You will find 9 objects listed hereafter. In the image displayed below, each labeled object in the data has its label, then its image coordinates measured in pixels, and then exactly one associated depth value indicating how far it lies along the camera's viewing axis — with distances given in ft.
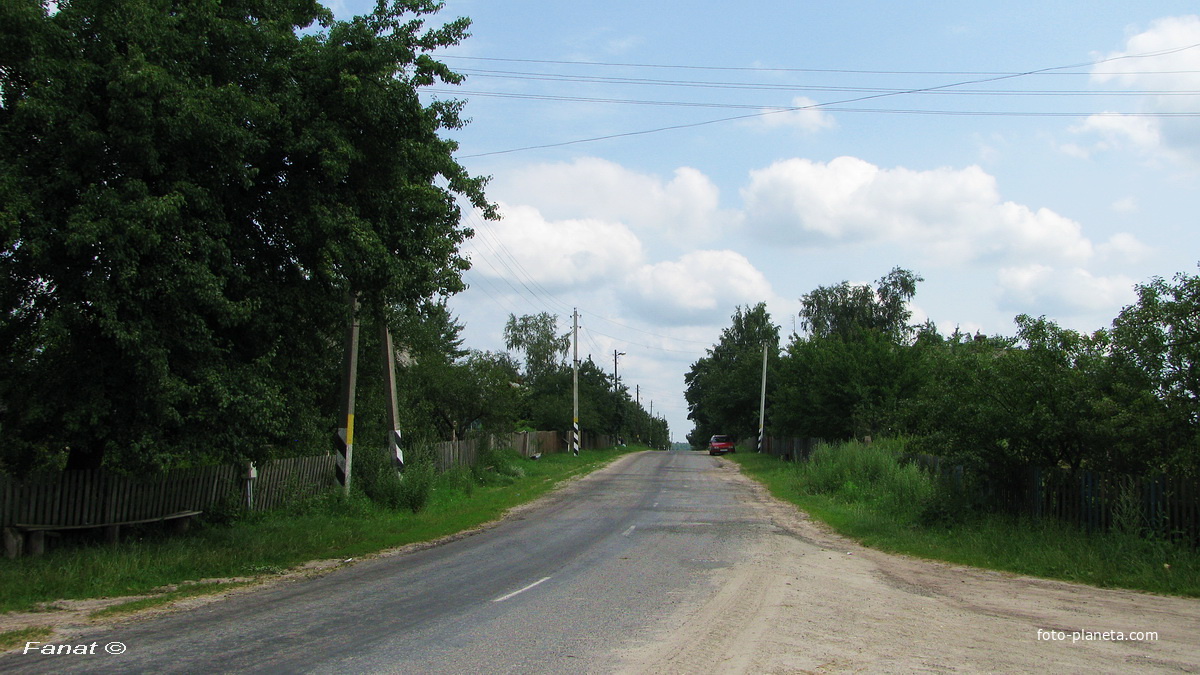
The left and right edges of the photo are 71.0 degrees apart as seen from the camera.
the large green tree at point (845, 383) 112.68
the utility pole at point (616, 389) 276.45
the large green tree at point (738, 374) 217.77
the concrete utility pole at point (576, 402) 180.75
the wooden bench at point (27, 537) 38.42
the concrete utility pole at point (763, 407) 188.50
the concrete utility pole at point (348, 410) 62.13
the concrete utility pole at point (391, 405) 69.38
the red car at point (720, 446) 231.71
